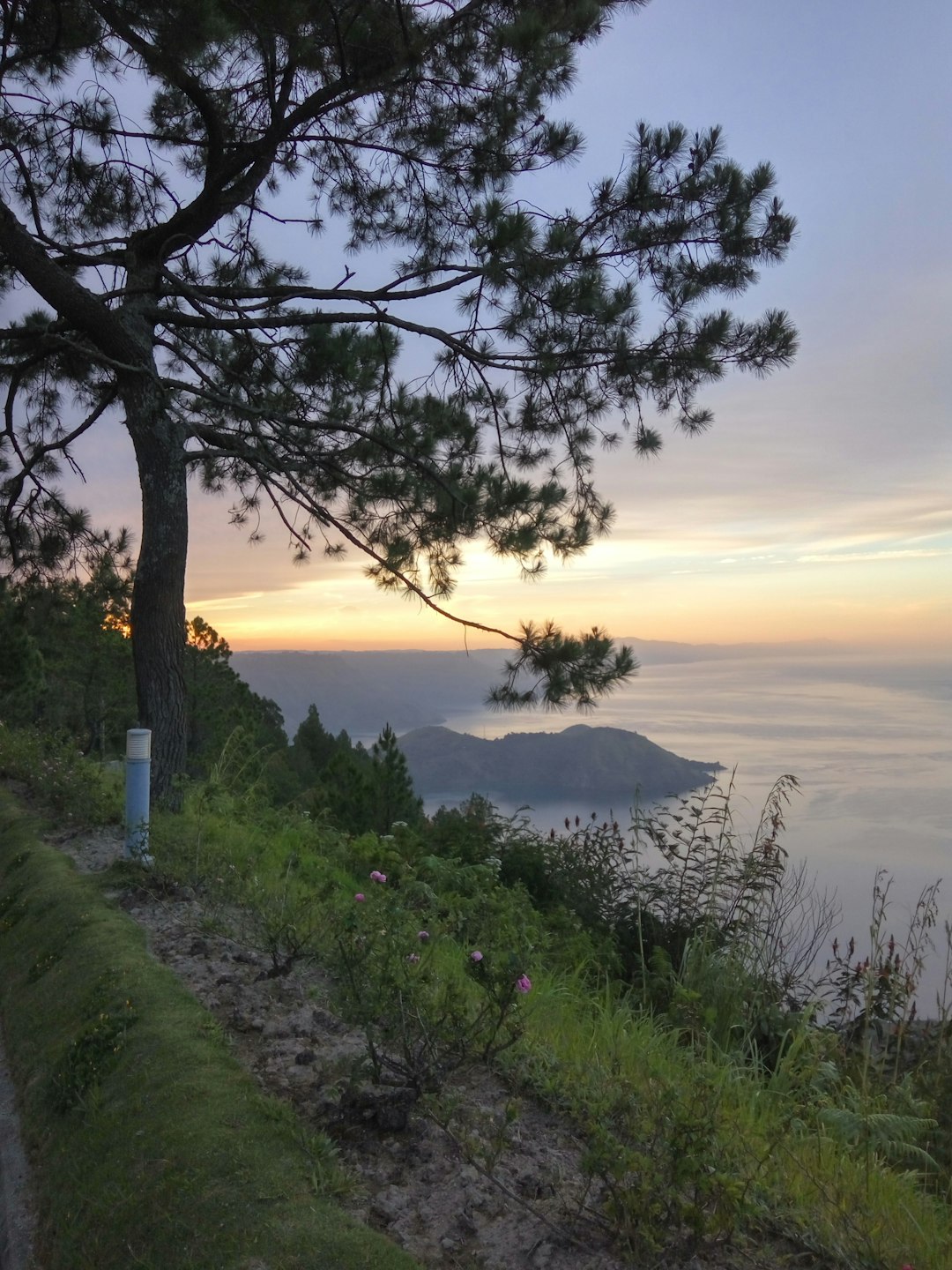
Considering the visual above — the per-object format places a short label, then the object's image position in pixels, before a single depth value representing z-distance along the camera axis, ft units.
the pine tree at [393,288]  19.94
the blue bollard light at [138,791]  18.81
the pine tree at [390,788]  42.16
